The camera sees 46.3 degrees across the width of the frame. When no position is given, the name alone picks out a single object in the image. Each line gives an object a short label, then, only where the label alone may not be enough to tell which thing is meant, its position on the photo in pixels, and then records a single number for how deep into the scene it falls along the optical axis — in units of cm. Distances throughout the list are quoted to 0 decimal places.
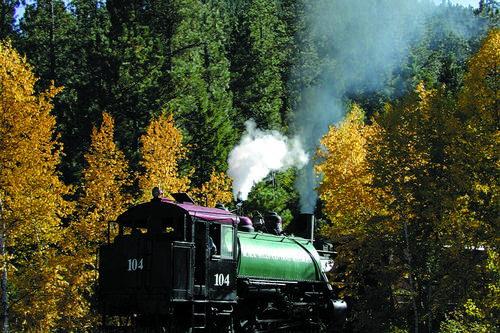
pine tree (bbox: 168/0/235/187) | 3794
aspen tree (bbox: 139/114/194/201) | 2844
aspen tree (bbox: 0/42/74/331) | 2028
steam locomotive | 1543
